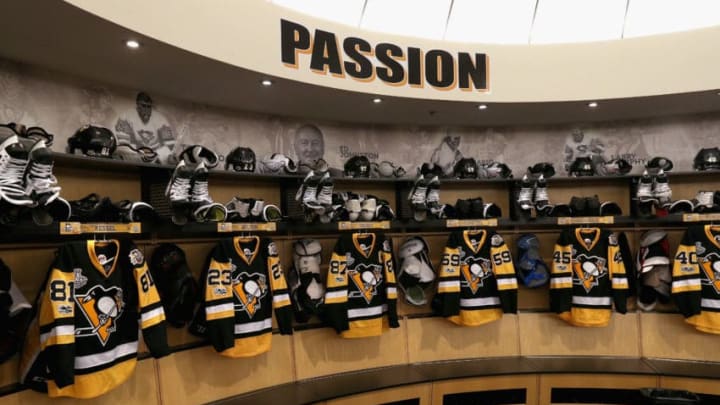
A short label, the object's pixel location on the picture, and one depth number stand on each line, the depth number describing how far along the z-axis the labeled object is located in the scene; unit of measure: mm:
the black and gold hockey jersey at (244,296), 3031
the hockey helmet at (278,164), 3555
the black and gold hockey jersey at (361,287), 3650
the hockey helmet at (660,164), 4078
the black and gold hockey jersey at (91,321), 2275
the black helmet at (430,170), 4129
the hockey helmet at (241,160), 3355
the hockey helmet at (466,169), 4152
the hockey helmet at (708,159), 3951
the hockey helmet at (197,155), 3074
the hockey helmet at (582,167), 4203
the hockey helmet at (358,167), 3871
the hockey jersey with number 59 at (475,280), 4078
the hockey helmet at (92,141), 2599
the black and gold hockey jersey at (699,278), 3887
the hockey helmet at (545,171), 4207
